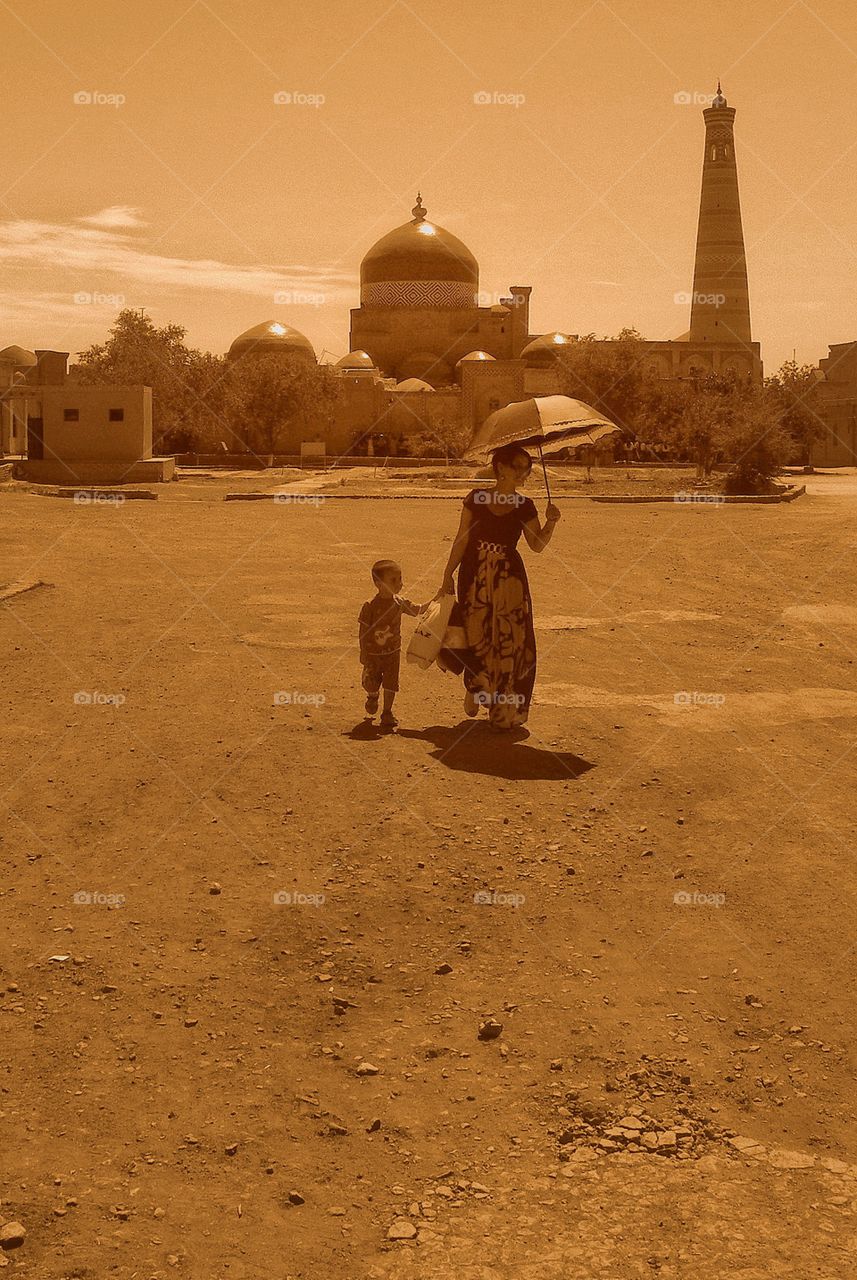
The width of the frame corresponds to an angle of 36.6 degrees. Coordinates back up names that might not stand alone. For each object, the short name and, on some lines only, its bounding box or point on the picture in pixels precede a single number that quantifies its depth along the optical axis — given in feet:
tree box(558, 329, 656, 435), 147.23
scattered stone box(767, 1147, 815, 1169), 10.73
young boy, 21.16
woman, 20.84
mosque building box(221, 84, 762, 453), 182.80
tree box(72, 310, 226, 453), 159.74
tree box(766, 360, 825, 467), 133.55
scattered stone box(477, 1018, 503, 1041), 12.62
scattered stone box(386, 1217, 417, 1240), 9.86
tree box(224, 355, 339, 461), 155.22
